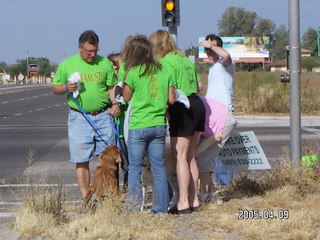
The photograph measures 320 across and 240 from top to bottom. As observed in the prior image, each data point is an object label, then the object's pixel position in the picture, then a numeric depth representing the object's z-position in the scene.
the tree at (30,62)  161.02
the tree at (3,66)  180.62
